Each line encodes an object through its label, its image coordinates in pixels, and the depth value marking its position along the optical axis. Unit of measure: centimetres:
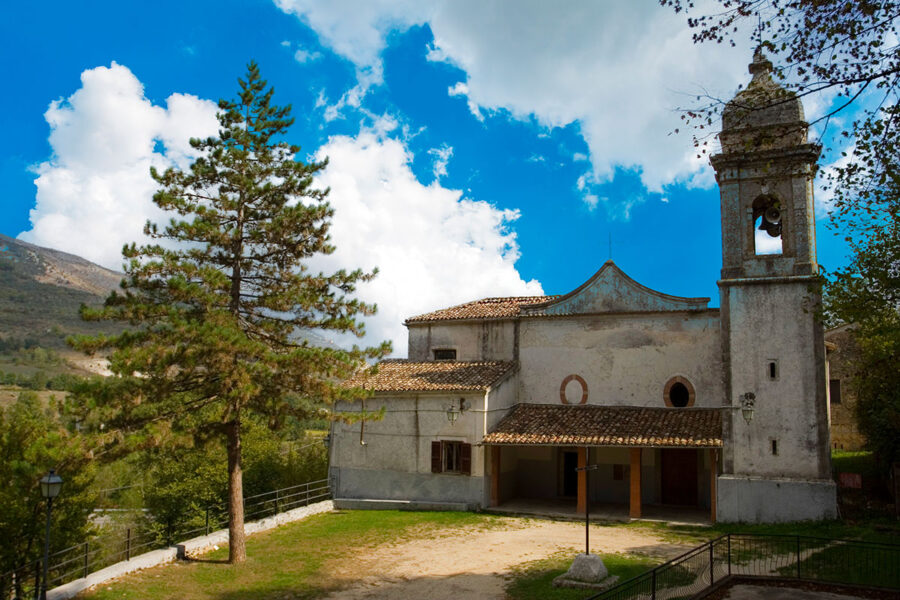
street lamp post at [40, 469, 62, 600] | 1103
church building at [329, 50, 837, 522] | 1872
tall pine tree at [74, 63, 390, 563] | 1433
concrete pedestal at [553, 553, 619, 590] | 1268
